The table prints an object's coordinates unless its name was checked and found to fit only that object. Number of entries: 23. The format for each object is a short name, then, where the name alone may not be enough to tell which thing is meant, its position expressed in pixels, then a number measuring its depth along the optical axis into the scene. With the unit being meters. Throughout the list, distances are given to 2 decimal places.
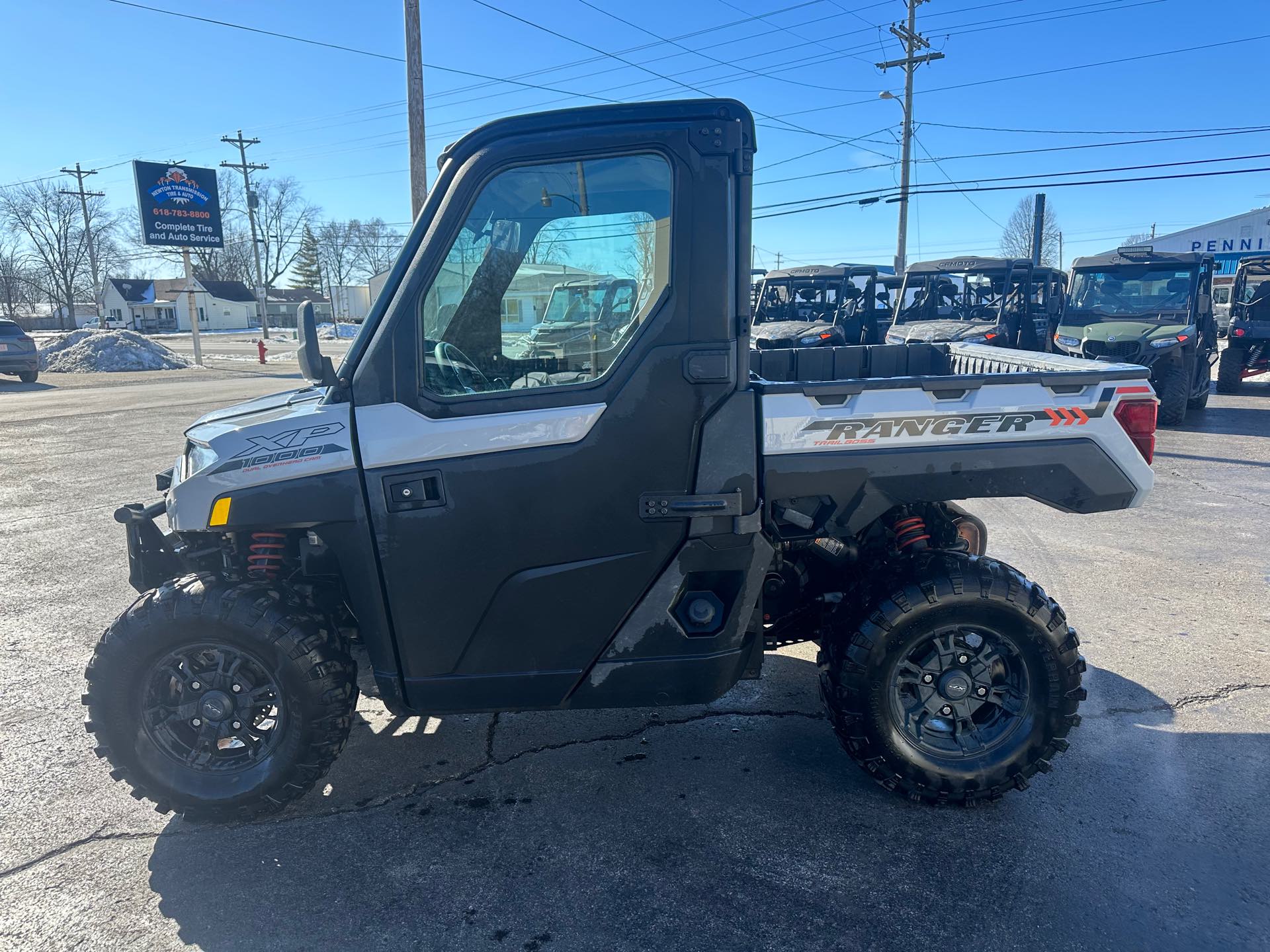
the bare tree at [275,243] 85.62
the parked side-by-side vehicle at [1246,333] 14.68
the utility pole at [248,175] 49.16
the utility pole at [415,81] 13.44
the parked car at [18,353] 20.56
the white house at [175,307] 86.00
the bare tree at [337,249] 86.06
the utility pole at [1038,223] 32.31
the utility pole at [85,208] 60.88
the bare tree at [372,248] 68.50
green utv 11.62
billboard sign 27.97
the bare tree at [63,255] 73.38
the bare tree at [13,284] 72.69
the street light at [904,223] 26.39
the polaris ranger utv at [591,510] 2.65
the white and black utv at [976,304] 14.02
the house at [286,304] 87.62
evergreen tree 94.60
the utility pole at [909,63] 26.95
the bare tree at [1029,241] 60.28
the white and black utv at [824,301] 17.17
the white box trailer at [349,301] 74.00
